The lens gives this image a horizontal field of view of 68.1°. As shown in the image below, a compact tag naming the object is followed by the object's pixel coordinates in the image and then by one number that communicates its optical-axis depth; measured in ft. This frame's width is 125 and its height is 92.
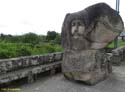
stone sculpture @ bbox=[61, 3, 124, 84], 6.92
